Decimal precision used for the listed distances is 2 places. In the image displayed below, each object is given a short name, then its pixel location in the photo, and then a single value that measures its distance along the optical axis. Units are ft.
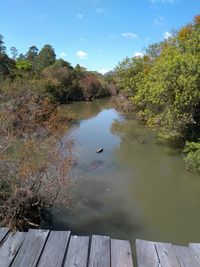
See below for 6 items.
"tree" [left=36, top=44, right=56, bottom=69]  105.13
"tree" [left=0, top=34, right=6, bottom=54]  67.01
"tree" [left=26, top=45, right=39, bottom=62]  115.12
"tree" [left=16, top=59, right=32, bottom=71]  70.46
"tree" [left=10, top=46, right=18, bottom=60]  87.48
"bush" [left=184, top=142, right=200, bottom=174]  21.47
